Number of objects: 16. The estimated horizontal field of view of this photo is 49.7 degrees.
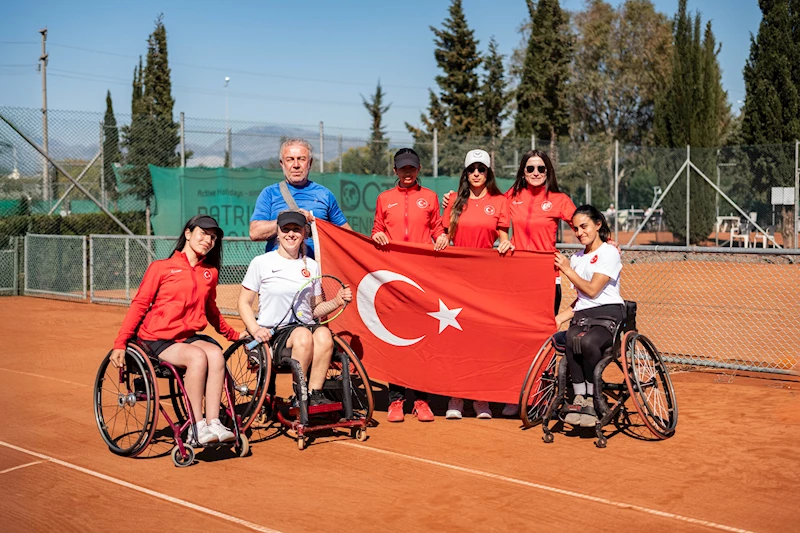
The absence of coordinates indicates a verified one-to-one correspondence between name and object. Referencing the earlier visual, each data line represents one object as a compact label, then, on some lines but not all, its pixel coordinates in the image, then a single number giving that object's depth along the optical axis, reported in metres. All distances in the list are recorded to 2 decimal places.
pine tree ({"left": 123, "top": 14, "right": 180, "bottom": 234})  17.12
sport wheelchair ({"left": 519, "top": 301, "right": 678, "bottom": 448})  5.89
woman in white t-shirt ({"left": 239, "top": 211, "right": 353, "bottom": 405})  6.07
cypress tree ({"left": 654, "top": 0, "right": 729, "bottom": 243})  31.75
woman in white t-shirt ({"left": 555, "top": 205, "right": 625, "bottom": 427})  6.01
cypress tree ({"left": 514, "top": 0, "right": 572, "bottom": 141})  36.66
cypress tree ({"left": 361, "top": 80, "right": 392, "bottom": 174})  19.94
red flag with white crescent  6.73
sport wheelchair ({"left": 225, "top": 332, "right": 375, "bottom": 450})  5.88
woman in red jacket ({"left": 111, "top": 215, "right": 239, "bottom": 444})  5.53
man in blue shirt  6.62
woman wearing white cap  6.85
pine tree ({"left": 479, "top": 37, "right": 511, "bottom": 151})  39.41
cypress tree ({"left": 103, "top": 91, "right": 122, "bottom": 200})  16.75
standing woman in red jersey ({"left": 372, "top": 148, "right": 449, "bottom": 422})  6.86
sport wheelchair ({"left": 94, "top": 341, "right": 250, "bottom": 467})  5.45
